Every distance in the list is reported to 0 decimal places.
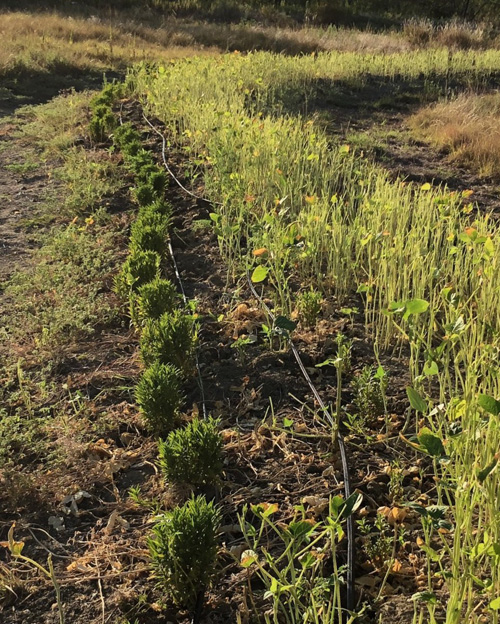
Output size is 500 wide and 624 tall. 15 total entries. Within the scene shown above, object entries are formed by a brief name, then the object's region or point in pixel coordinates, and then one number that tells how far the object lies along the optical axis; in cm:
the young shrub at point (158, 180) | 499
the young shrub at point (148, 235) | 398
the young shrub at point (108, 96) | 796
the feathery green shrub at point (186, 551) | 182
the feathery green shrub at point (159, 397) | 255
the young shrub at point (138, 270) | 364
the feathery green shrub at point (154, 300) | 320
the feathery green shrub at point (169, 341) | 291
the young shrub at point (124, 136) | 630
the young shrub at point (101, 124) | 710
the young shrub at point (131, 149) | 593
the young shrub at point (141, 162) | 527
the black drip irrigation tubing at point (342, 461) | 181
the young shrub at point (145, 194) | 486
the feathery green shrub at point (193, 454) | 225
